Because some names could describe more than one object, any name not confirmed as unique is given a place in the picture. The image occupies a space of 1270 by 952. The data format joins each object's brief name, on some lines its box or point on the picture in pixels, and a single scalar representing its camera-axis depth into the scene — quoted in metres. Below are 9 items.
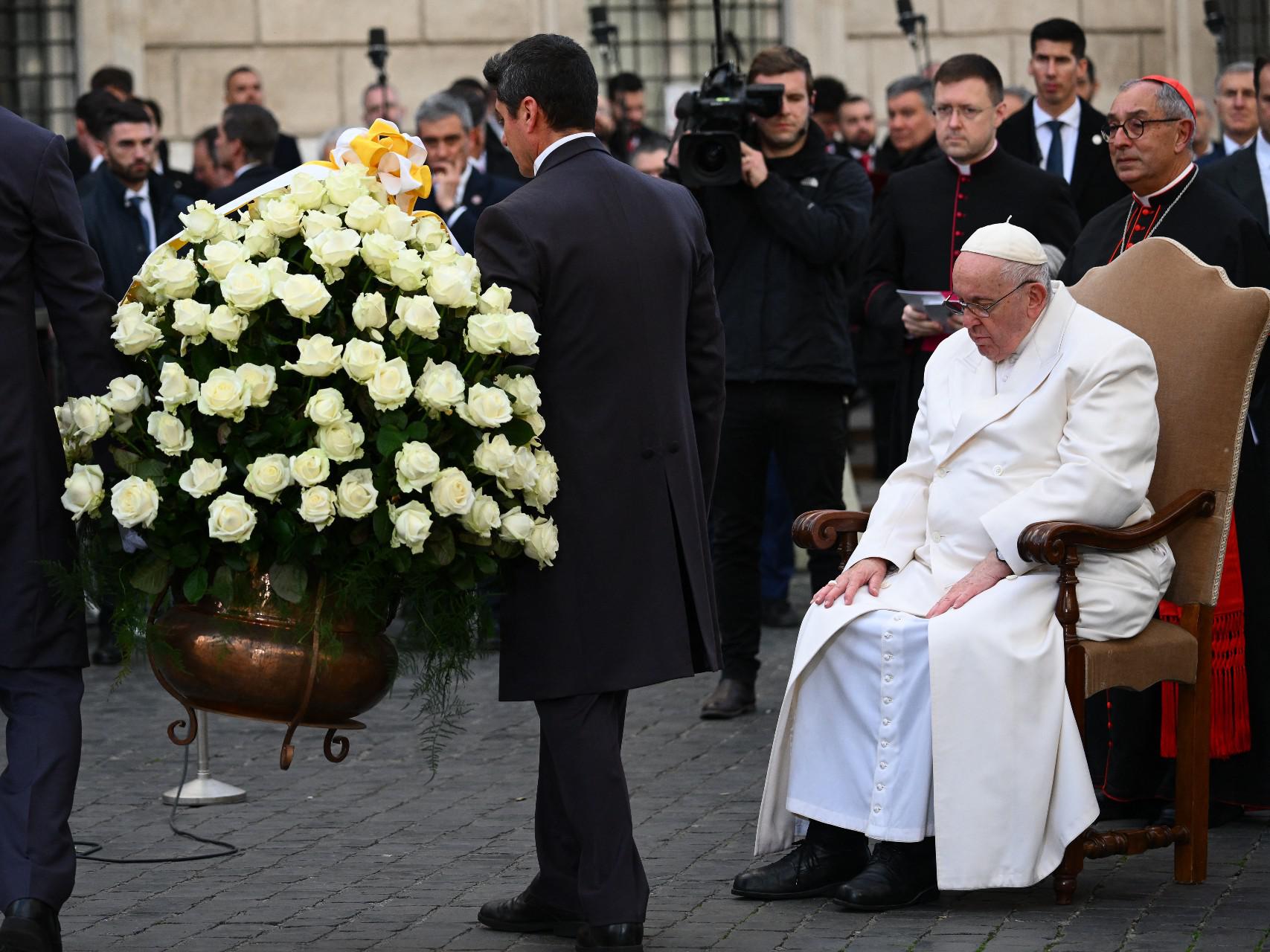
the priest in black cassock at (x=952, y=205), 15.40
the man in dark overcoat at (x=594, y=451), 9.67
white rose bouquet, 8.93
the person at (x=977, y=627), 10.59
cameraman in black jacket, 15.73
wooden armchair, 10.92
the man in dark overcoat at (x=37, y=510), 9.49
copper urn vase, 9.09
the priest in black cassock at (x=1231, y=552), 12.46
